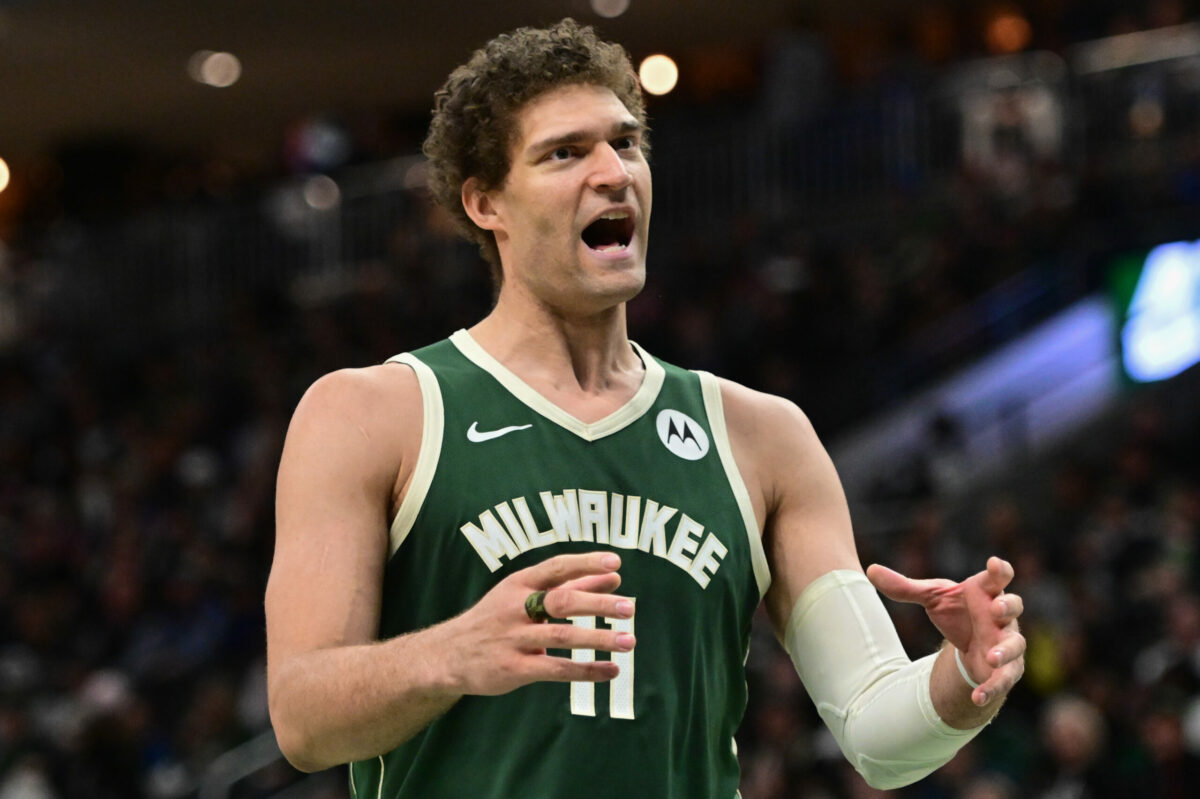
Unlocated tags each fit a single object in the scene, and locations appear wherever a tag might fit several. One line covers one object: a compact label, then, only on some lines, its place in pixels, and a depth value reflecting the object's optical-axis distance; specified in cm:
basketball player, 342
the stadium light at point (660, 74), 2003
